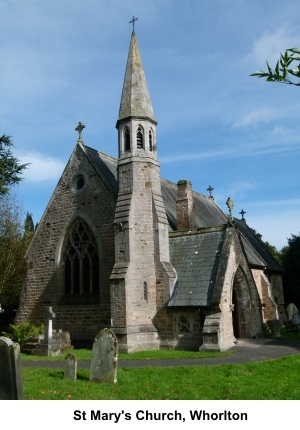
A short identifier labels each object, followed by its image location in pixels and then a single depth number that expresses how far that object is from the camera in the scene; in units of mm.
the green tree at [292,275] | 35625
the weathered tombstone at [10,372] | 7207
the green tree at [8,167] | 19266
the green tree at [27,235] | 30233
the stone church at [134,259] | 16547
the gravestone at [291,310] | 26453
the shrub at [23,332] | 17750
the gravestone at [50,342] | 16138
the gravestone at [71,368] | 10219
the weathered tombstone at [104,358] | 10055
